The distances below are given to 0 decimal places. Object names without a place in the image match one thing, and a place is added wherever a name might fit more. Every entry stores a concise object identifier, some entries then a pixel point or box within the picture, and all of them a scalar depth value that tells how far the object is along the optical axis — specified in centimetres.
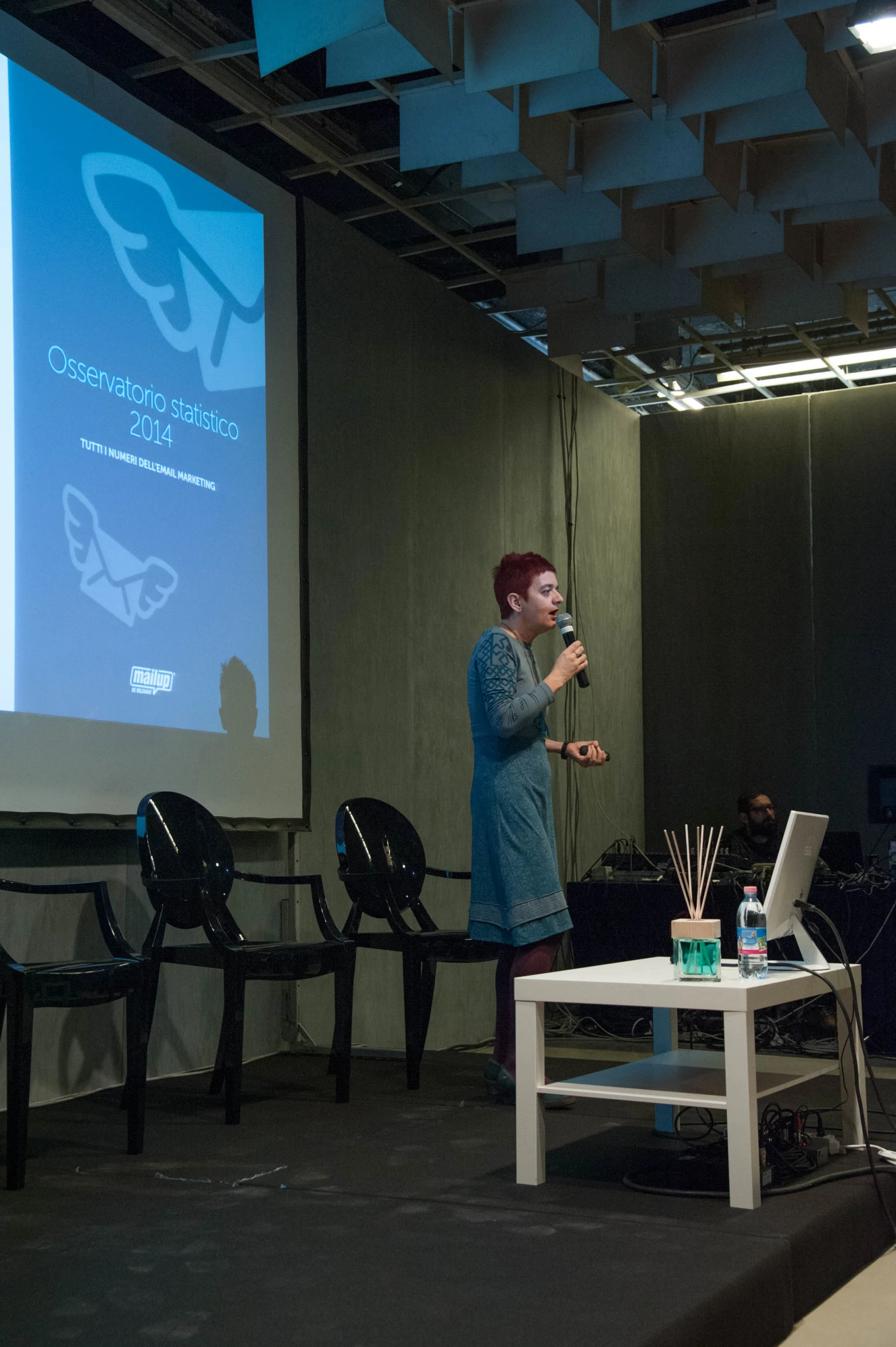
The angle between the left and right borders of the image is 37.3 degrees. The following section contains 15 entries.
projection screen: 371
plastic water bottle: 266
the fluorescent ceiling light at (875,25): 380
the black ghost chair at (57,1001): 272
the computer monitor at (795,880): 282
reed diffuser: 261
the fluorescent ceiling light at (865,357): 730
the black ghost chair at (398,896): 394
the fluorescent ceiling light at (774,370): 757
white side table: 242
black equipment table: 503
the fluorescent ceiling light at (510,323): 694
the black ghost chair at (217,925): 344
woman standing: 354
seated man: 656
